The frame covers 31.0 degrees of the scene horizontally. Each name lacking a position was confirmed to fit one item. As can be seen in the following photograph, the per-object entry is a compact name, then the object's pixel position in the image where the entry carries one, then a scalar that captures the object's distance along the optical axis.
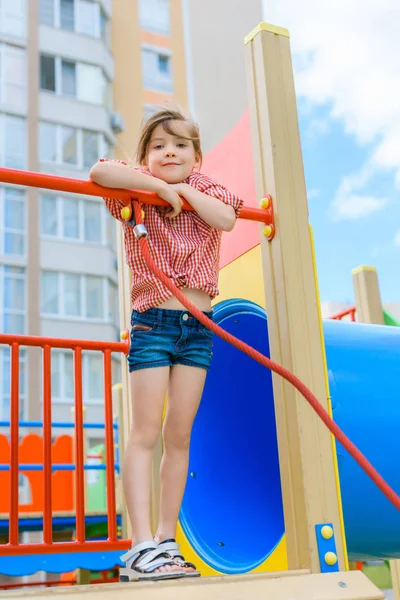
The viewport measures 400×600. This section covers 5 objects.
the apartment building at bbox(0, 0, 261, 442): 13.36
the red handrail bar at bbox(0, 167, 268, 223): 1.53
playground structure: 1.48
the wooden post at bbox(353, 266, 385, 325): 3.52
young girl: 1.58
